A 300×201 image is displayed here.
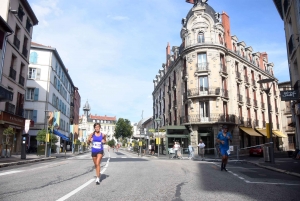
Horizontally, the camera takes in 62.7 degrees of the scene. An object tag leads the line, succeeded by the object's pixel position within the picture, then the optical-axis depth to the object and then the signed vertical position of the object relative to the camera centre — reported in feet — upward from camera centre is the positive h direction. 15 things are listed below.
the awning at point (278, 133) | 119.73 +3.27
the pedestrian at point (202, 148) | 69.56 -2.34
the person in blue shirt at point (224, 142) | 30.48 -0.29
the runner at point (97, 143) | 21.70 -0.28
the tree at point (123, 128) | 290.35 +13.73
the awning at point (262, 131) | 107.86 +3.80
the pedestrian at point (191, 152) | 74.00 -3.66
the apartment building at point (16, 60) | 68.08 +23.93
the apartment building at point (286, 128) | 133.13 +6.45
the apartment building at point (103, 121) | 402.87 +35.59
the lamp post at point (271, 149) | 44.65 -1.71
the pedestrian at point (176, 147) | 77.30 -2.27
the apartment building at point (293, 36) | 49.03 +21.89
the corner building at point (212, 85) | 93.86 +22.76
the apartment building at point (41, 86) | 106.01 +24.25
